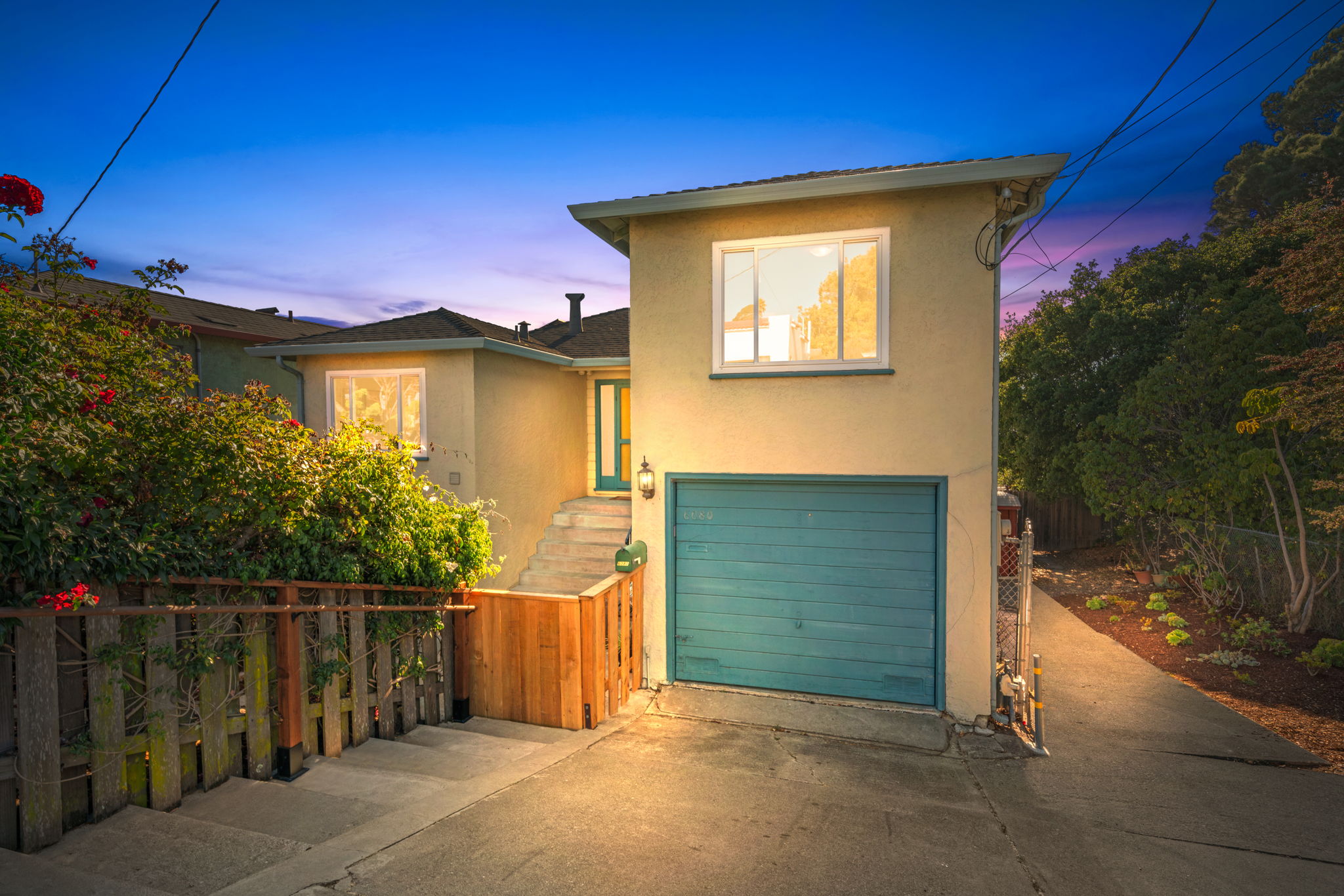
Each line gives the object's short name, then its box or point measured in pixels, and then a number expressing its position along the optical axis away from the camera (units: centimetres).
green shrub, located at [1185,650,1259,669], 845
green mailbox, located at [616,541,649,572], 684
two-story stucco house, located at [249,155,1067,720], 635
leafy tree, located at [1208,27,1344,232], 2097
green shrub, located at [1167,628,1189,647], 946
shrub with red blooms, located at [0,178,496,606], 323
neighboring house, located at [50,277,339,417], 1295
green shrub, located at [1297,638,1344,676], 789
